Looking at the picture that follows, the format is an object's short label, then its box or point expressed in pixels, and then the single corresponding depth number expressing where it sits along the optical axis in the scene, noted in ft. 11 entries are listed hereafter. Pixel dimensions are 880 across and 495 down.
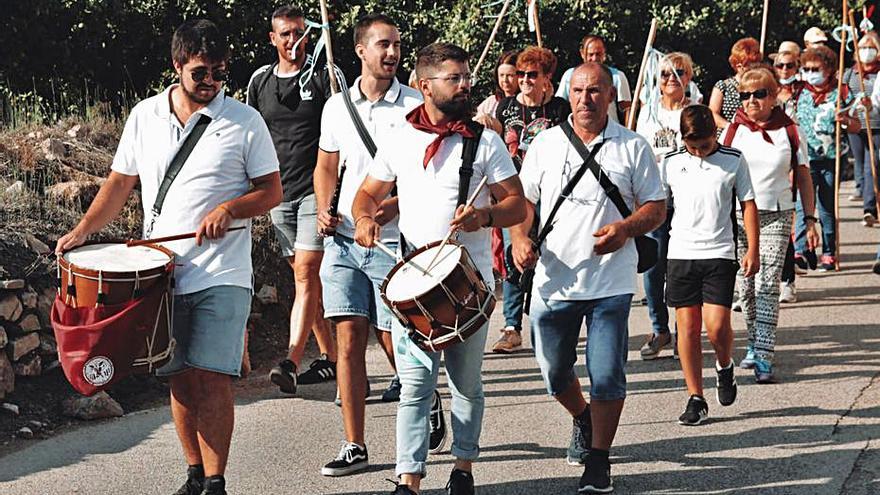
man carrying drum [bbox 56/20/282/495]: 20.75
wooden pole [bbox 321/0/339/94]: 26.50
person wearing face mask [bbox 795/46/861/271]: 41.01
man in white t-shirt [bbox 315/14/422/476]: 23.57
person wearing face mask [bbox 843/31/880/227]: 45.52
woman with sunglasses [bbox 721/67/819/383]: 29.78
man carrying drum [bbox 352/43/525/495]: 20.89
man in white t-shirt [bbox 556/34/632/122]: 36.37
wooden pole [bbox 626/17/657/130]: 32.86
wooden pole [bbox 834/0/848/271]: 40.93
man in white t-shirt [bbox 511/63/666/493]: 22.15
